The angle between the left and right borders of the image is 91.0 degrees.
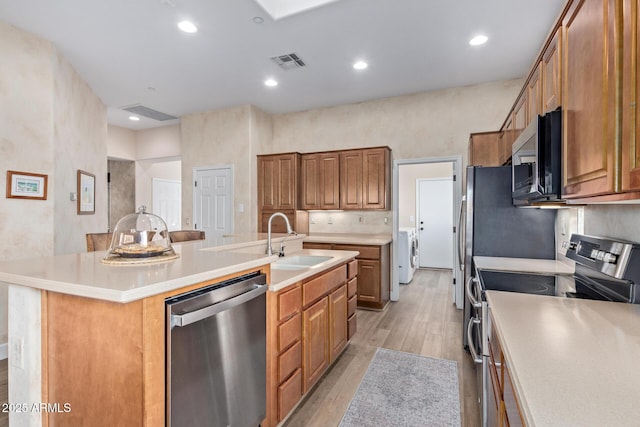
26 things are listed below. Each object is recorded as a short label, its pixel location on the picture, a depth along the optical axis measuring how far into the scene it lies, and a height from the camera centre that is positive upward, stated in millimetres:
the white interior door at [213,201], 5160 +200
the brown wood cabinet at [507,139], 2910 +724
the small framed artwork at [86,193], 3914 +254
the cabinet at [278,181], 4777 +497
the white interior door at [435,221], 6438 -167
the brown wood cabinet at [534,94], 1929 +784
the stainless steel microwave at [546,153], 1443 +285
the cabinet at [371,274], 4027 -792
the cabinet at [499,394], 908 -626
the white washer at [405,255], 5242 -716
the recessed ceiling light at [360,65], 3584 +1708
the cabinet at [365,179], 4324 +484
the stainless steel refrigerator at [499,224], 2600 -87
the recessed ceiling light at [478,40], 3043 +1704
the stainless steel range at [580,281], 1308 -367
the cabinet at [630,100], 866 +322
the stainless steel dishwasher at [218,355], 1218 -629
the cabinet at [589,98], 1007 +423
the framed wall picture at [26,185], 2805 +248
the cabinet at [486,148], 3439 +715
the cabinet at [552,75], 1535 +734
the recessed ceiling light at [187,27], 2826 +1703
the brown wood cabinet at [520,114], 2314 +796
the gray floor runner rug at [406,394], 1948 -1271
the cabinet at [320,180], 4609 +486
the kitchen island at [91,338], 1109 -480
